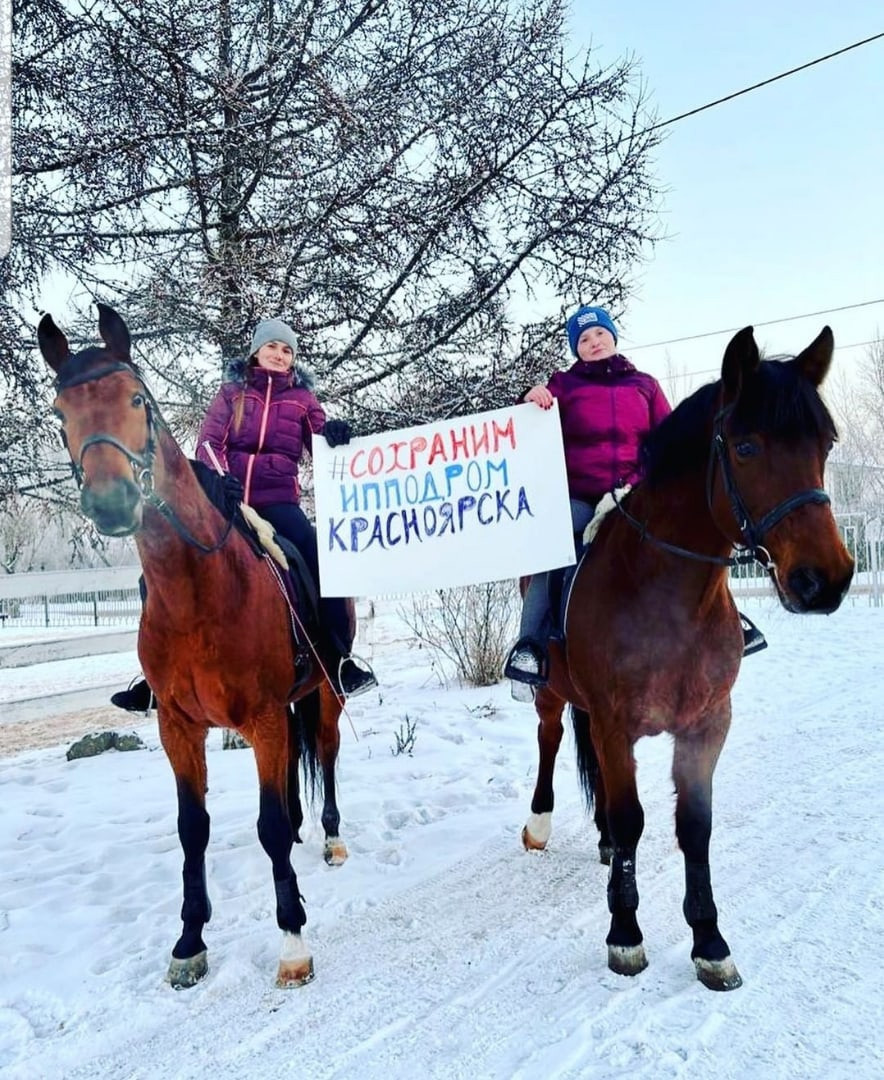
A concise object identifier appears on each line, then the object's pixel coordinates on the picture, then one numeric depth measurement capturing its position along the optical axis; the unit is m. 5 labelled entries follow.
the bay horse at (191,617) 2.40
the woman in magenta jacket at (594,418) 3.56
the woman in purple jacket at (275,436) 3.75
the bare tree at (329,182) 5.12
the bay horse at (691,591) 2.30
